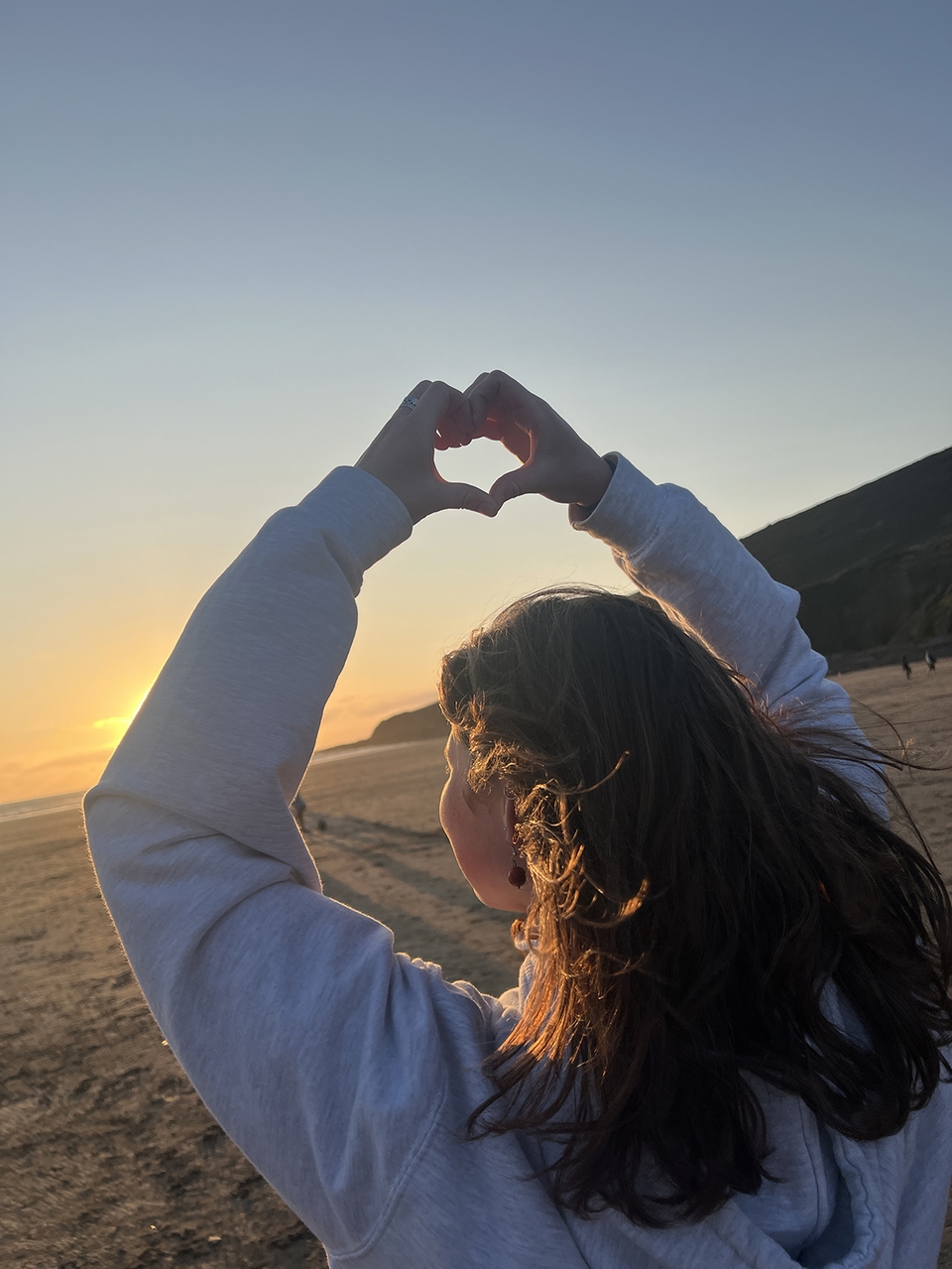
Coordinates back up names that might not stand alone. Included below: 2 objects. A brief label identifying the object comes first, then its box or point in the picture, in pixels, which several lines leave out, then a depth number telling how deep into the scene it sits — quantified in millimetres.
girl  893
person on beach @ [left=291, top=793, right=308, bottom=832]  13630
